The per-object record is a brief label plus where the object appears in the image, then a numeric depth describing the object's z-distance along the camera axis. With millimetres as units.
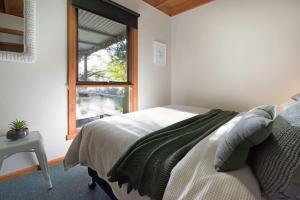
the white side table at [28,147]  1467
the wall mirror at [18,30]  1735
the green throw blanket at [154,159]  879
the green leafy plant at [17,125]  1664
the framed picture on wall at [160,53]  3334
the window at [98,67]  2240
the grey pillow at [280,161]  571
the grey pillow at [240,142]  713
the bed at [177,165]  699
